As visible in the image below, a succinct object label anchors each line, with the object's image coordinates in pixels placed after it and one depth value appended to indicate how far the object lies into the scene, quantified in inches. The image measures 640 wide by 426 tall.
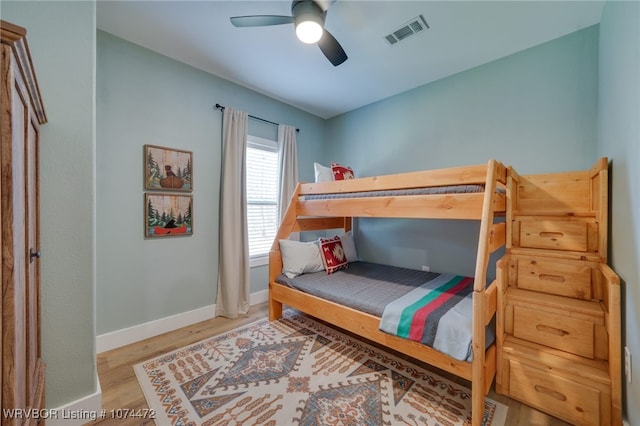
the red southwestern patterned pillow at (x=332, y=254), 111.0
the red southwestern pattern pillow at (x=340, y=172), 118.2
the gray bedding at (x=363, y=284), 78.0
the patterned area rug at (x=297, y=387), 57.6
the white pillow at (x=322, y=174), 121.0
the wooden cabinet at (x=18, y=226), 28.0
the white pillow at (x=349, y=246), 126.2
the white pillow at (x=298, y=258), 105.2
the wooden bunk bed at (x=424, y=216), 55.7
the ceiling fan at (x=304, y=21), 66.5
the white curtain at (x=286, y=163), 134.4
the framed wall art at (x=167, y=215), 94.6
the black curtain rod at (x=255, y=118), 111.4
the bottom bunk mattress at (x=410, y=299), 59.1
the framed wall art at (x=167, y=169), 93.9
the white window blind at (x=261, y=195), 127.0
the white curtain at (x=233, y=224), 111.0
